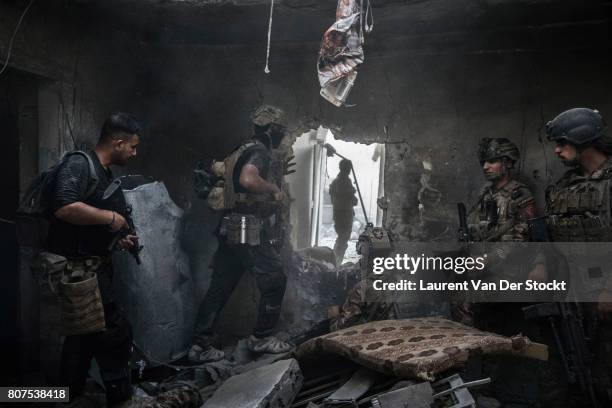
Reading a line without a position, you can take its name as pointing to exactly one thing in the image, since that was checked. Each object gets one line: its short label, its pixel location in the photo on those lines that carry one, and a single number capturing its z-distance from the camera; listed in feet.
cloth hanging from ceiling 13.23
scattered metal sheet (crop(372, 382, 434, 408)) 9.88
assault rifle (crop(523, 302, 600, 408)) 12.50
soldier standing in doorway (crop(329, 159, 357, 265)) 29.84
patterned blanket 10.50
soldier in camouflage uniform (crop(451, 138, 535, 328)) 15.48
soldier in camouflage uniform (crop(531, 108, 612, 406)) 12.54
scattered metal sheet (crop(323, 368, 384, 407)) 10.91
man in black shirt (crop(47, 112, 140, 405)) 11.62
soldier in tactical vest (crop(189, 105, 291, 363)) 17.43
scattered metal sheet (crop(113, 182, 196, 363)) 16.20
